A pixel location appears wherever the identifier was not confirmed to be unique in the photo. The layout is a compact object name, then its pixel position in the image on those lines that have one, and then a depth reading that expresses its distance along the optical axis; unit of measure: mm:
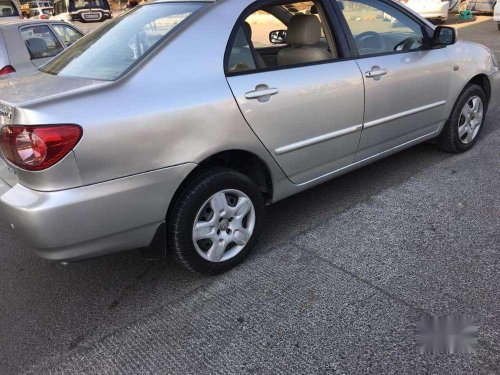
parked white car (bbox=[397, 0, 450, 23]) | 14796
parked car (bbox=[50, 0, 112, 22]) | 15969
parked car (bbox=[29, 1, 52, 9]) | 28509
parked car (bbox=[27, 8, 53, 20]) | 22812
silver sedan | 2213
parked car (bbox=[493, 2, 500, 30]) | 12648
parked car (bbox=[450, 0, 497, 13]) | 15680
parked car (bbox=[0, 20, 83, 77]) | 5680
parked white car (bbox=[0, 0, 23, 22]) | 8677
